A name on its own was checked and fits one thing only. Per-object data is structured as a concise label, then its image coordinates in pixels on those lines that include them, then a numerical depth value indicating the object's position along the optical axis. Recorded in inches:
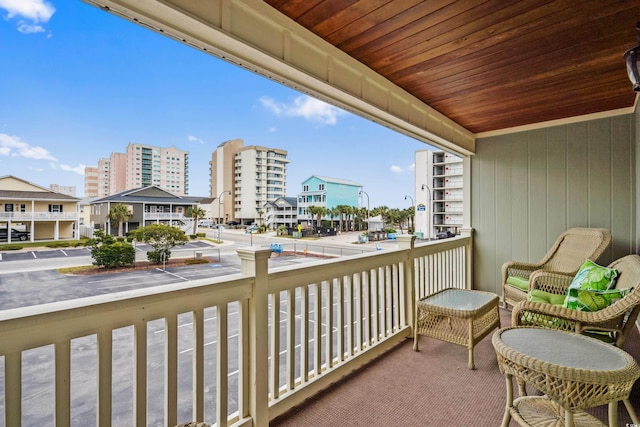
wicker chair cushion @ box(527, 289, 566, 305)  110.9
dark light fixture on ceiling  72.0
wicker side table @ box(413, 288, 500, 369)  100.7
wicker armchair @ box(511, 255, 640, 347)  75.5
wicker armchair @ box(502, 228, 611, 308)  132.6
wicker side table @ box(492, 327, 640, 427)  53.6
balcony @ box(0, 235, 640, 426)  45.8
